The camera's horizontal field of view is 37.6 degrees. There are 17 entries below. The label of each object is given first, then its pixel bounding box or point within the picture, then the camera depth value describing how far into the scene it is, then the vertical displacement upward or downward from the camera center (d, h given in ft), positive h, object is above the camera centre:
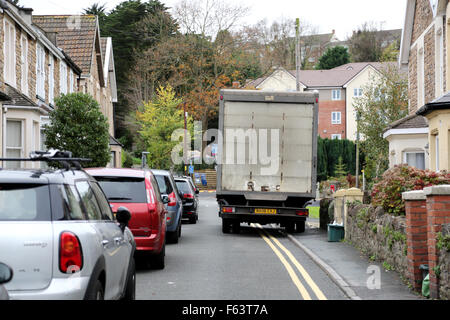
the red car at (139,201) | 35.86 -2.05
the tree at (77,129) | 81.30 +4.35
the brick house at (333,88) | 232.53 +26.52
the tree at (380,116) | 127.85 +9.53
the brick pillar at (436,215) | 26.86 -2.10
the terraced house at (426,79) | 58.54 +9.48
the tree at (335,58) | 279.69 +44.83
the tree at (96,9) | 246.97 +58.67
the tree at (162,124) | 201.57 +12.07
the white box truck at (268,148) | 59.00 +1.38
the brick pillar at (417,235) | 30.37 -3.31
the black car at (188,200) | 77.25 -4.26
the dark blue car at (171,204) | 51.78 -3.27
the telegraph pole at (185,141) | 182.63 +6.19
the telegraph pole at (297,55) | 124.06 +20.76
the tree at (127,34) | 225.97 +44.31
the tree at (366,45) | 289.12 +52.02
